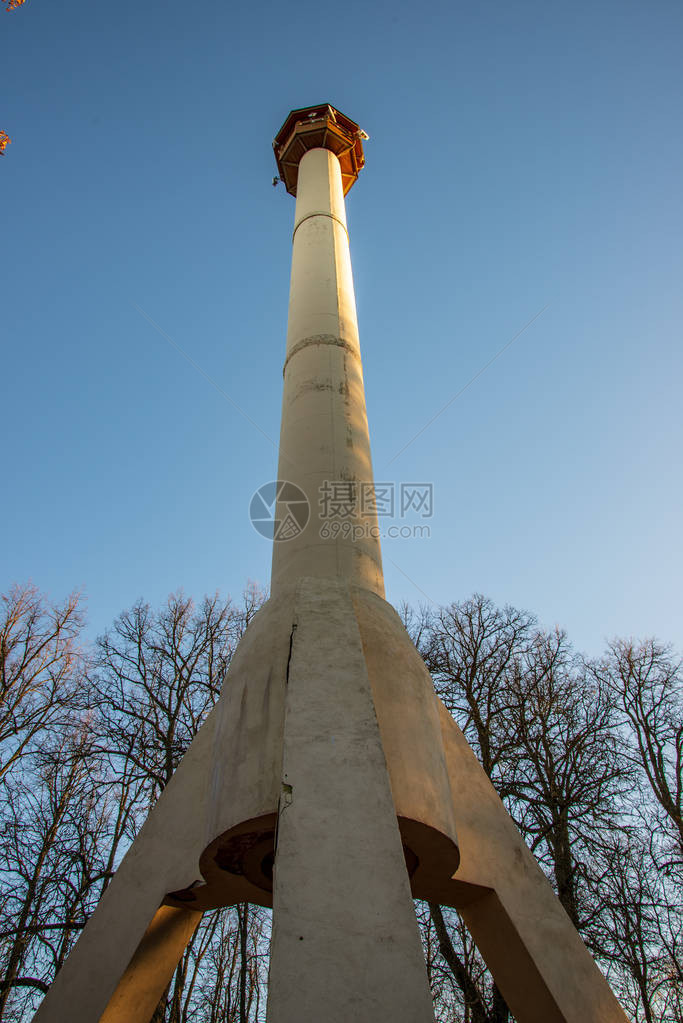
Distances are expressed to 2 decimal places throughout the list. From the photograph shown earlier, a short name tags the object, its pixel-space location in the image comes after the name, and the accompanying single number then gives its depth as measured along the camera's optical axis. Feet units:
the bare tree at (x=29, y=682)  53.78
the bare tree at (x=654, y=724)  48.74
